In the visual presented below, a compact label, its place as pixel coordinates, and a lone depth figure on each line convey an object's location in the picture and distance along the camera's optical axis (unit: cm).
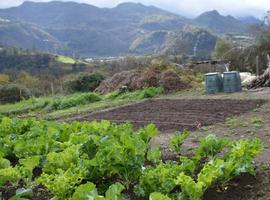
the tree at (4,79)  3278
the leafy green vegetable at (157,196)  365
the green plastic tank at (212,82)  1584
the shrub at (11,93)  2380
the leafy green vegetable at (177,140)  594
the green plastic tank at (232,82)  1575
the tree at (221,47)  3469
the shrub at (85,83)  2345
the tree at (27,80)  3145
